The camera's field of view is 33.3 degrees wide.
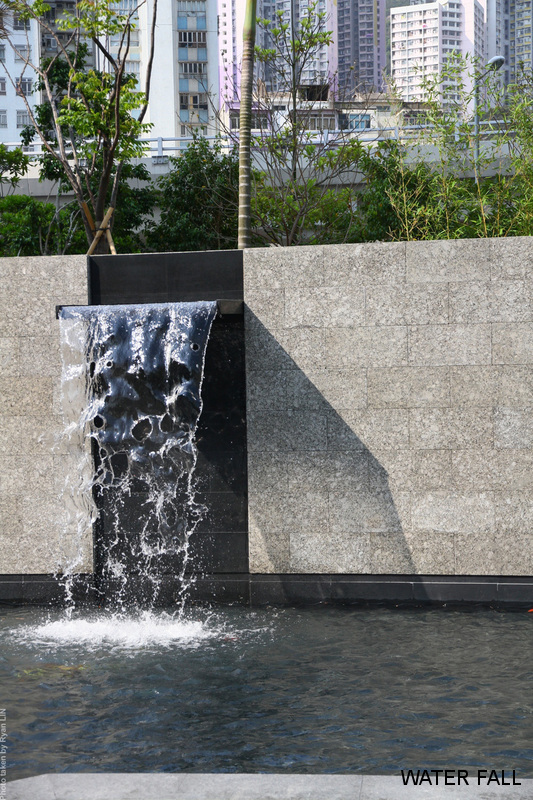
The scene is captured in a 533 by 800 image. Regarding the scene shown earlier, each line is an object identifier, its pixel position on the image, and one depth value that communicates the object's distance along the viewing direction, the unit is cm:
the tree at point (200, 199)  1959
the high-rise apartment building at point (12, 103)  7744
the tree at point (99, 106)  1355
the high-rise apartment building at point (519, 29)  15775
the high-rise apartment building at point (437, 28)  16662
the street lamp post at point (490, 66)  1155
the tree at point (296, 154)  1677
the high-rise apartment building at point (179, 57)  8238
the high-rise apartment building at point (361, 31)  17012
